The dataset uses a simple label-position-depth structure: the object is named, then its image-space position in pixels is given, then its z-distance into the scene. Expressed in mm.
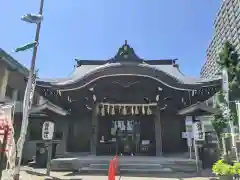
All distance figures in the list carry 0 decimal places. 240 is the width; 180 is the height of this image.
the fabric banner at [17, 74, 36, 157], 6787
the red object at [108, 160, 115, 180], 5040
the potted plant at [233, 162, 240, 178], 5806
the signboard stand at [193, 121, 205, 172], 9347
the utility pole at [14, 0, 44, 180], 6728
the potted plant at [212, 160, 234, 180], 5899
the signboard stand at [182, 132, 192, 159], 10483
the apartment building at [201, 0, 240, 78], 49180
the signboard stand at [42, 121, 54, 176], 9229
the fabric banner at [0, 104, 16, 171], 5656
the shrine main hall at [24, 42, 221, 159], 12140
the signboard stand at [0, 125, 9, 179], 4906
